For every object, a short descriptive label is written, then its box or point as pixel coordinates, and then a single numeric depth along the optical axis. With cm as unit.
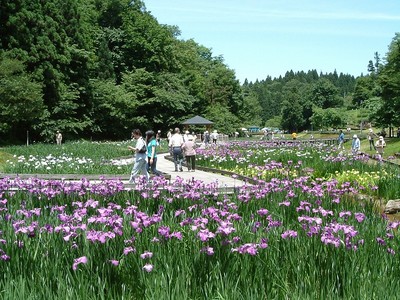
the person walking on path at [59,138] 3423
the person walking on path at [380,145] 2200
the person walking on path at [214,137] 3671
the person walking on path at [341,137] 3251
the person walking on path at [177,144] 1823
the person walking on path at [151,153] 1517
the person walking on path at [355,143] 2402
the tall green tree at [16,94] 2892
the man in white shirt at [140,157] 1261
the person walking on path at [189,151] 1827
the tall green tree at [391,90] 4306
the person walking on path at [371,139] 3281
